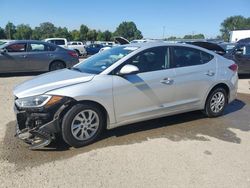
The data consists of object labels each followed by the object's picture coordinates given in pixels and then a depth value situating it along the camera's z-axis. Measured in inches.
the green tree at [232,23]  2908.2
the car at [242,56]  303.8
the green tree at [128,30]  2630.8
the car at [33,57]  291.8
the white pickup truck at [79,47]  803.7
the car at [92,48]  854.1
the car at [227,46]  396.6
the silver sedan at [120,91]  109.4
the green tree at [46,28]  2725.6
